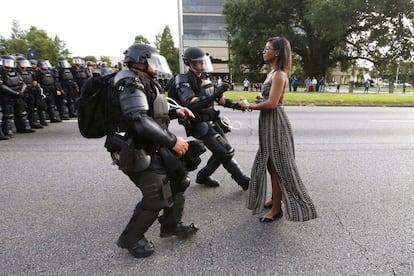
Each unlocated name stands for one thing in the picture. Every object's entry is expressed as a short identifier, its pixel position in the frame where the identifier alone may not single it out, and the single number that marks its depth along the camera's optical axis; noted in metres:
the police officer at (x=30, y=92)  7.79
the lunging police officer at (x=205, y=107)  3.25
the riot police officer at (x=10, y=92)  6.92
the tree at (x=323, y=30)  28.48
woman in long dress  2.69
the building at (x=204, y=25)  61.91
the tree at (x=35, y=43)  46.02
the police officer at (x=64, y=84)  9.73
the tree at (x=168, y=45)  51.70
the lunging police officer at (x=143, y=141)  2.10
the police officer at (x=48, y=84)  8.72
